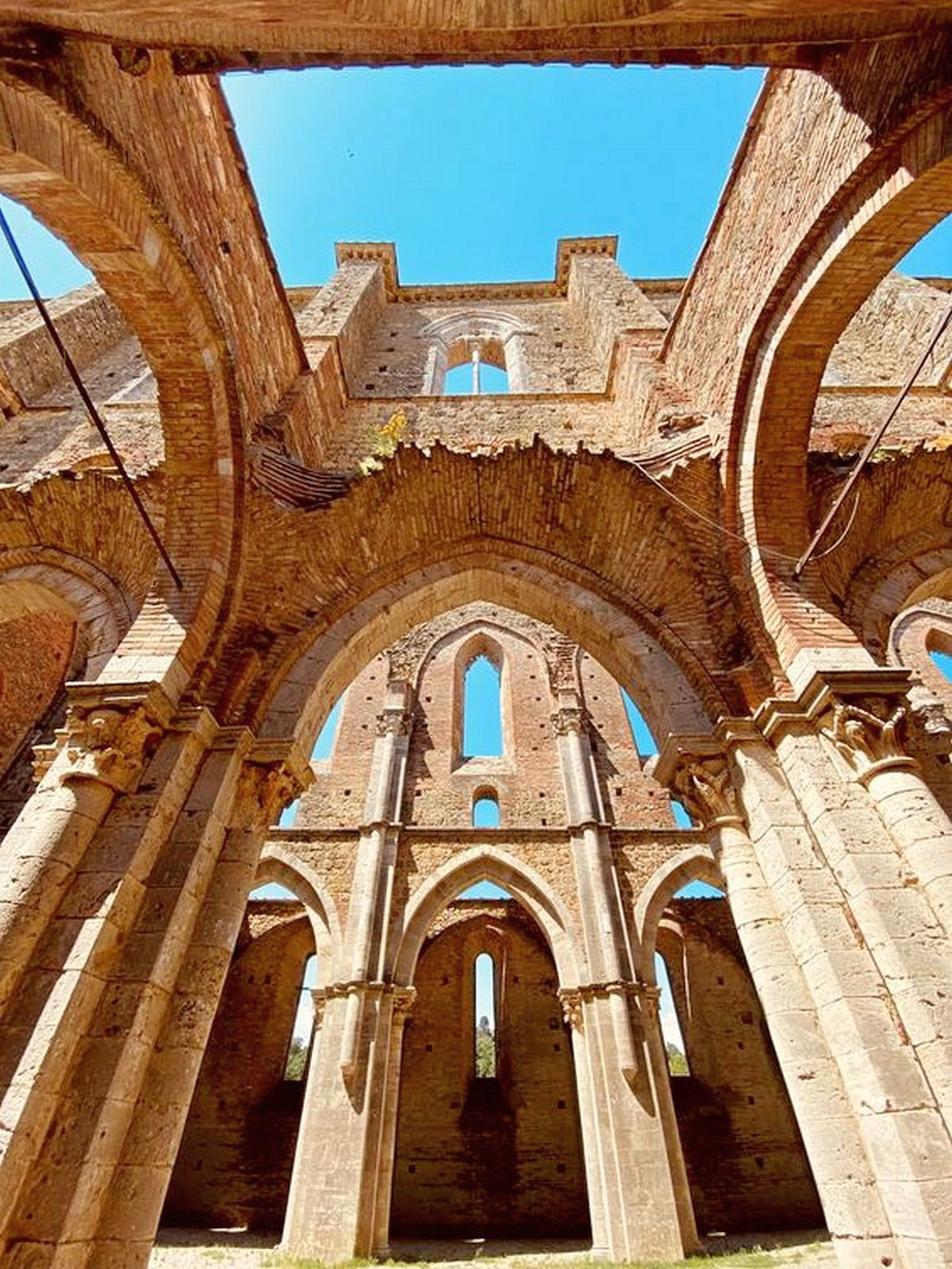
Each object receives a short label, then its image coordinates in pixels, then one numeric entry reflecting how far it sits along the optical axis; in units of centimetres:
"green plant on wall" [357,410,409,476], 553
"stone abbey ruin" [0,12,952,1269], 293
